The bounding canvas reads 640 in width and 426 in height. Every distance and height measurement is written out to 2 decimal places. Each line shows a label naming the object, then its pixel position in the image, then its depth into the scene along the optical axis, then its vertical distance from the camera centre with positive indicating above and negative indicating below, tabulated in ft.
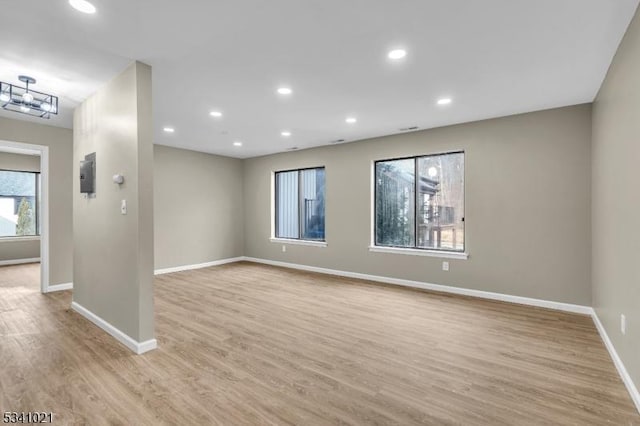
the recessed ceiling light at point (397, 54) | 8.48 +4.42
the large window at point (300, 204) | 22.33 +0.68
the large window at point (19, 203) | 24.73 +0.89
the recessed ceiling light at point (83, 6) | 6.51 +4.46
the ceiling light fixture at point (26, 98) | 10.20 +4.16
